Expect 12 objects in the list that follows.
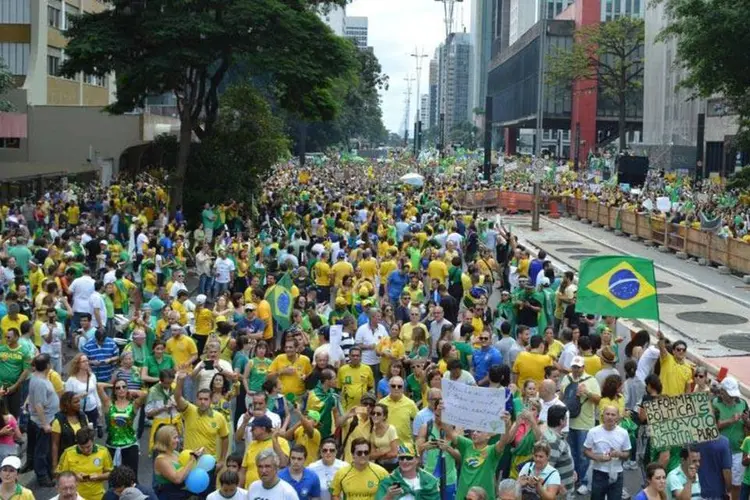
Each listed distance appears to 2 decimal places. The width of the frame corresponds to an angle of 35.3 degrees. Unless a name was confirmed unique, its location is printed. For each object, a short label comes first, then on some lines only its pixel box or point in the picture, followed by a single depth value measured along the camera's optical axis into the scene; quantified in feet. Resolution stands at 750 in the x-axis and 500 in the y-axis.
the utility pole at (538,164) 129.70
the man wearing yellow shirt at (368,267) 59.21
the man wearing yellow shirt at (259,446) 28.04
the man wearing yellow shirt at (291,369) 36.17
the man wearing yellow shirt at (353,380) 35.81
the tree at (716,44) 126.31
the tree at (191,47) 105.09
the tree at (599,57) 297.74
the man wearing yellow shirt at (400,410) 31.40
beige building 156.87
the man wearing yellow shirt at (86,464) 27.89
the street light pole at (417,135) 397.04
